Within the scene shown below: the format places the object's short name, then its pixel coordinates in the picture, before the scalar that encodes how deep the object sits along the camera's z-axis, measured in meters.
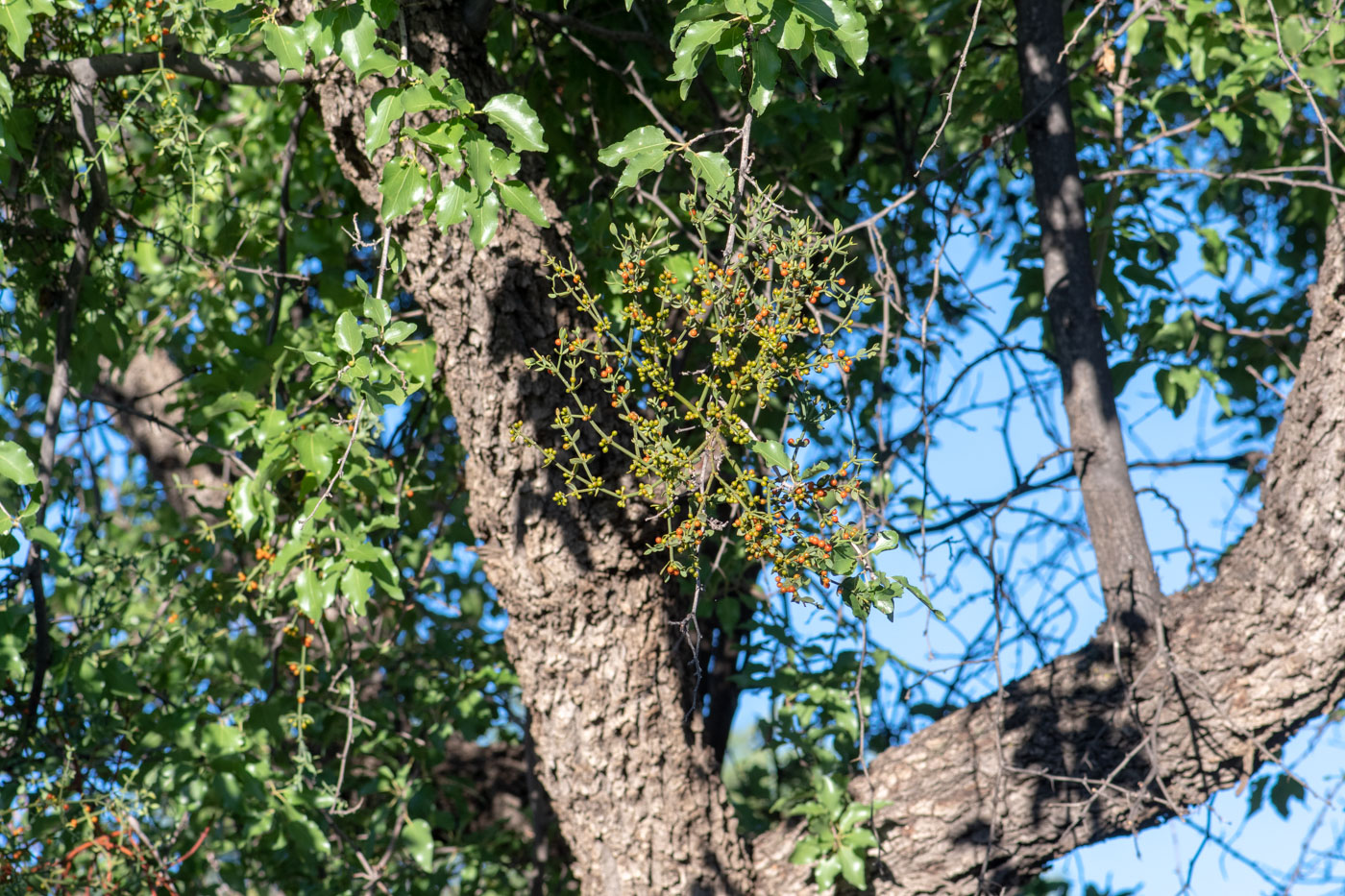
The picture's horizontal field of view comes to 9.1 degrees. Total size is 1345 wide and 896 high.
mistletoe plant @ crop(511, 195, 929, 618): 6.64
